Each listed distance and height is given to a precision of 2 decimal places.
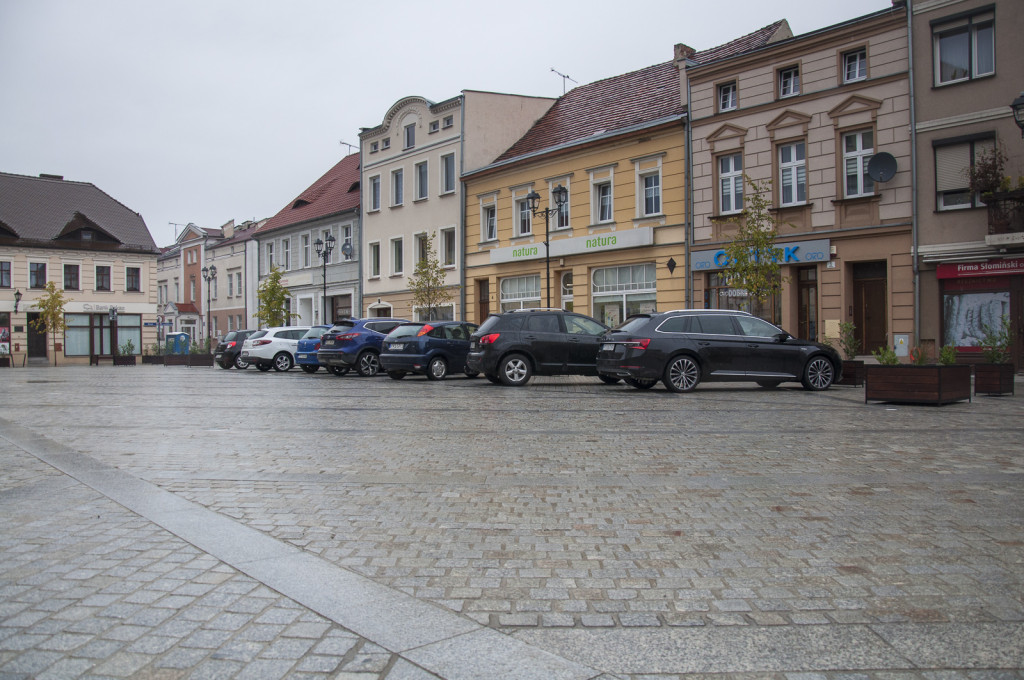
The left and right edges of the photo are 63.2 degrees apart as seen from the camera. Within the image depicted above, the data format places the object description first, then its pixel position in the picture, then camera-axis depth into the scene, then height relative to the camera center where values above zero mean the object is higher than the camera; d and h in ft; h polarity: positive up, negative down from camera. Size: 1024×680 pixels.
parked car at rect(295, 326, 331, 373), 96.02 -1.02
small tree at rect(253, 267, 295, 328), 152.87 +7.45
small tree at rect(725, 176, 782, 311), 71.56 +7.08
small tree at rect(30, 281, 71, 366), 165.99 +6.74
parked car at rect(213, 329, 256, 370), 115.55 -1.12
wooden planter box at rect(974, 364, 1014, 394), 50.21 -2.64
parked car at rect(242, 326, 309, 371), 103.09 -0.66
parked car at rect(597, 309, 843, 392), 53.78 -0.91
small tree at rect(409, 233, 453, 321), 120.98 +8.03
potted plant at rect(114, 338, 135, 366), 162.20 -2.94
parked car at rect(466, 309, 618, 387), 63.05 -0.45
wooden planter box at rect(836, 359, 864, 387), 60.40 -2.64
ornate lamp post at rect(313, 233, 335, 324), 134.82 +17.03
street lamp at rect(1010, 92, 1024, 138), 44.78 +12.19
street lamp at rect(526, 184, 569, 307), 84.94 +15.24
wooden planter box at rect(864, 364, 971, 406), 44.11 -2.57
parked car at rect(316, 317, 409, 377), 83.05 -0.31
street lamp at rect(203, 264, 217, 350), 166.10 +16.14
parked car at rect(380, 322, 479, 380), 72.95 -0.69
